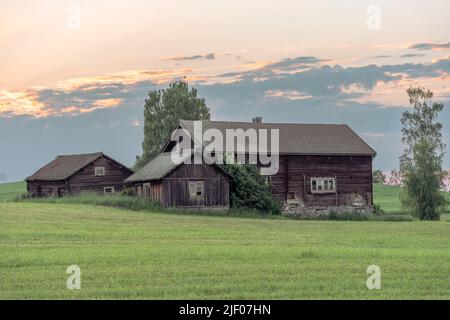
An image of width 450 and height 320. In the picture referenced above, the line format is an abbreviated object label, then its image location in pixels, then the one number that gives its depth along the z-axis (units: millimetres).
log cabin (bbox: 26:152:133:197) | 80188
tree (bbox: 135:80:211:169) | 95812
